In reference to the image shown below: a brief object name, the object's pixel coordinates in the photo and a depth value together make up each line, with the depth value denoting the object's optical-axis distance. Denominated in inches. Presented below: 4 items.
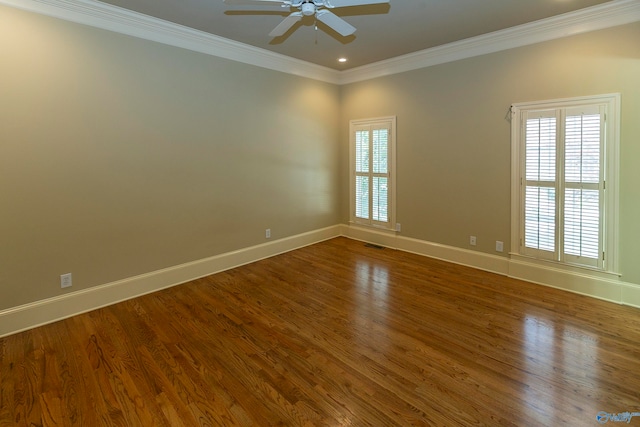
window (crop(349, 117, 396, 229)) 204.4
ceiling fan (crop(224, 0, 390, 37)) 91.0
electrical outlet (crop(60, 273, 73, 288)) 122.8
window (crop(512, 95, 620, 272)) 129.5
